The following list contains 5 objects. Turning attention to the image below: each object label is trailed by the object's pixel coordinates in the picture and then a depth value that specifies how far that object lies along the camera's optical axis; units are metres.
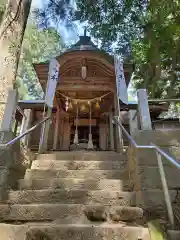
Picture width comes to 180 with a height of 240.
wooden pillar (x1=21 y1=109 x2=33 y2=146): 4.16
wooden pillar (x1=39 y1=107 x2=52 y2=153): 3.86
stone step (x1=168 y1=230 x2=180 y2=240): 1.56
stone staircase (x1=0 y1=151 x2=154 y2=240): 1.63
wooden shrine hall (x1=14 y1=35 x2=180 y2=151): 4.76
